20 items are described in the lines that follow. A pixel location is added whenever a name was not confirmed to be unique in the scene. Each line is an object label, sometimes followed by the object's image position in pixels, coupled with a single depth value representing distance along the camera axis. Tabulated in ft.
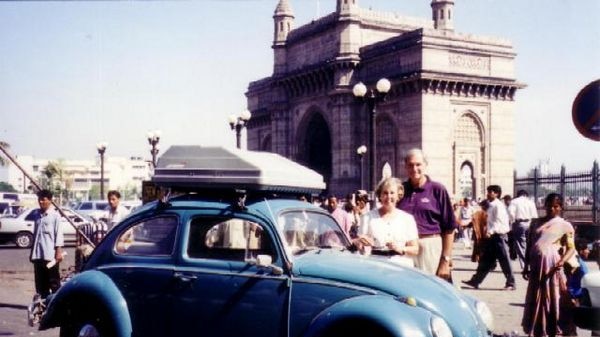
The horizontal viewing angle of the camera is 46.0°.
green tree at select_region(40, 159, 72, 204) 330.95
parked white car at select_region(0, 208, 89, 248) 78.48
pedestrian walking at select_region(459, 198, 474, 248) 76.36
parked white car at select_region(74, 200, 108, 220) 103.45
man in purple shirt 22.29
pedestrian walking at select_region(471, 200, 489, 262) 41.60
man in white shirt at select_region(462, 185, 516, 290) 40.40
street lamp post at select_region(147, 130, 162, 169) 94.07
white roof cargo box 18.97
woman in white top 20.57
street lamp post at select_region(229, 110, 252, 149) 76.74
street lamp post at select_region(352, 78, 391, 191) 56.65
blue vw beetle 16.14
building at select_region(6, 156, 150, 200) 543.39
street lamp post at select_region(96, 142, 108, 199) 111.04
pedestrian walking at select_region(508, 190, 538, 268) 52.70
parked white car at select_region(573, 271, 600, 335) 22.54
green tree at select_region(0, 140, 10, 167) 175.32
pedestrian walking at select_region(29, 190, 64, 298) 31.27
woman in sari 25.71
